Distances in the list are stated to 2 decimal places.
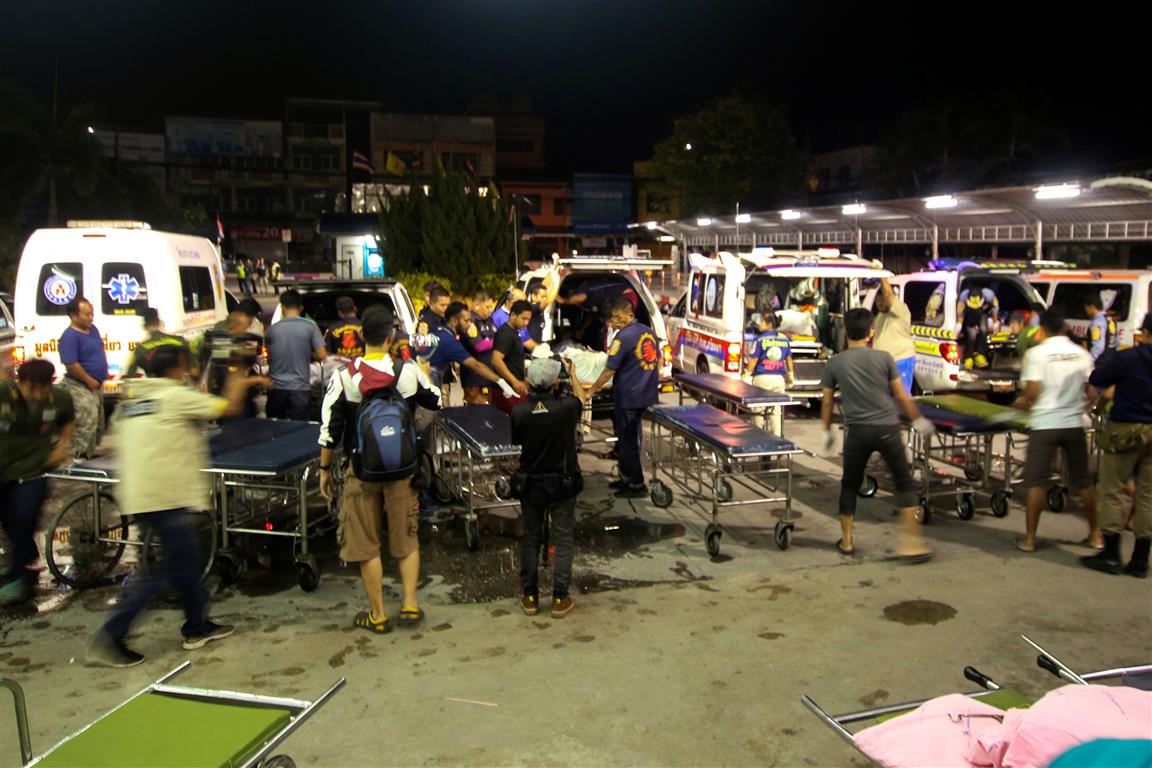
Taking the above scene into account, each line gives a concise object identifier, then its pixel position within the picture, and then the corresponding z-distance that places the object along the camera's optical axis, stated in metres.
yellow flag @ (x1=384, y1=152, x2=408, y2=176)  48.94
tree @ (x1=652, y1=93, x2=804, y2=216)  42.88
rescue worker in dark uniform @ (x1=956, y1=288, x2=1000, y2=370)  12.66
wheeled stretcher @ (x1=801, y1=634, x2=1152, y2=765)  2.86
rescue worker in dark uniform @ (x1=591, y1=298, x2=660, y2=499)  7.86
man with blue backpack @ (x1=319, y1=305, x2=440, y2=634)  5.16
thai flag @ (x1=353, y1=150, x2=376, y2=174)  35.78
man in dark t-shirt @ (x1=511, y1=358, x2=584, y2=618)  5.52
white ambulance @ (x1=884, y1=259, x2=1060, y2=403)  11.38
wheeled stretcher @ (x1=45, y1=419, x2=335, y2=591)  5.89
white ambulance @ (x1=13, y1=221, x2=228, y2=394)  10.20
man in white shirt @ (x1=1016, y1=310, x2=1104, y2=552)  6.49
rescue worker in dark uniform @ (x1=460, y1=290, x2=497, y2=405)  8.63
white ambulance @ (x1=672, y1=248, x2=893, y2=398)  10.88
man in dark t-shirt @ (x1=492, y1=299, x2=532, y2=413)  8.14
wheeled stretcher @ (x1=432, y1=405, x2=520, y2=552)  6.58
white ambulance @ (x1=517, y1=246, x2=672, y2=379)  10.74
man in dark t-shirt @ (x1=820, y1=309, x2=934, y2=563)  6.44
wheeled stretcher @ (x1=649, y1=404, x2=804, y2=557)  6.66
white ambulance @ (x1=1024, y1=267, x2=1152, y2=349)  12.45
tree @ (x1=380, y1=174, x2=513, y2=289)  18.67
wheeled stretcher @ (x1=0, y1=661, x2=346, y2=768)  2.76
